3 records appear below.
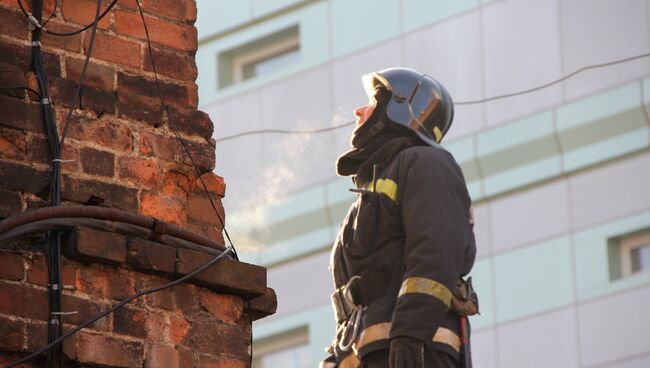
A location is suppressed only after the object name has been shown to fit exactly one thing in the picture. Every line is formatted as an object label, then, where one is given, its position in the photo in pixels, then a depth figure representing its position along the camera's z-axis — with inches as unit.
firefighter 443.2
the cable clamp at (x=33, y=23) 378.4
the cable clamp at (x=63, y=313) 357.2
